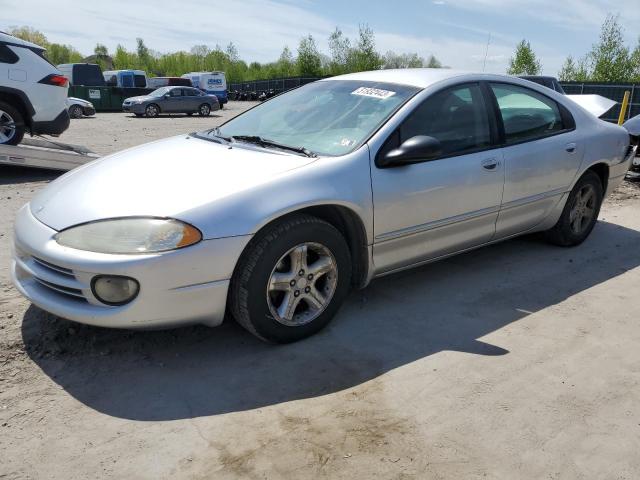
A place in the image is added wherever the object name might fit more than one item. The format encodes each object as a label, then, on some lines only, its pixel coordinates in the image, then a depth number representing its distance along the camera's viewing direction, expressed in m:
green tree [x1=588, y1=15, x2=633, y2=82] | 43.70
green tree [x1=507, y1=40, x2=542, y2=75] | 50.84
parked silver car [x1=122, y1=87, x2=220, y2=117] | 25.02
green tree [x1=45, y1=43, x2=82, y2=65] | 82.69
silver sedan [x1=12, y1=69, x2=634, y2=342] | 2.71
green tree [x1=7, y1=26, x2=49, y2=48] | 75.51
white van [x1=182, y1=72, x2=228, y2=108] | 35.09
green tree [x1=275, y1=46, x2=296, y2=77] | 69.06
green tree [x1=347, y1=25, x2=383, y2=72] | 61.97
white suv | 7.54
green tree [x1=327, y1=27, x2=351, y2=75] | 64.00
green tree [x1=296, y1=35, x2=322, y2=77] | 64.25
